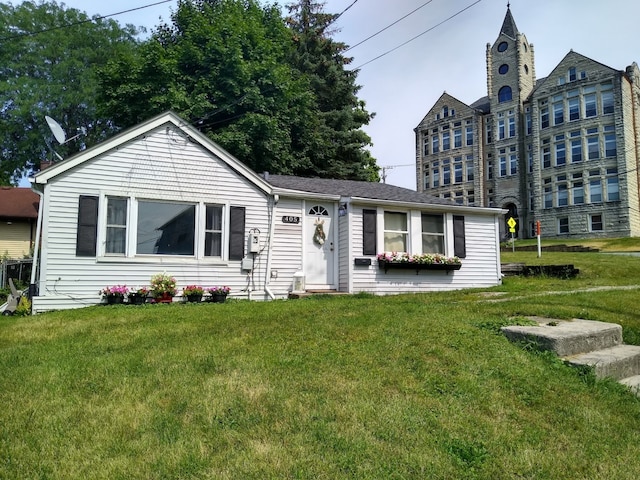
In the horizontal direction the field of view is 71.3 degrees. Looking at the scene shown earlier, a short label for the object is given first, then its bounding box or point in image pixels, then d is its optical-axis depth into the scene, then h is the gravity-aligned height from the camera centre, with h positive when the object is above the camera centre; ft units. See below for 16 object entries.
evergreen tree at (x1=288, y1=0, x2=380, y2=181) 76.69 +29.51
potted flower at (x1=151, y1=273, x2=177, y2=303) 30.86 -1.46
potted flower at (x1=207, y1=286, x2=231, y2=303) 32.42 -1.94
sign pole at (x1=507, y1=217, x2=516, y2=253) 76.25 +7.84
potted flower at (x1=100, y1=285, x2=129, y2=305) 29.96 -1.78
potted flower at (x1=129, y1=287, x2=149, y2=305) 30.37 -1.98
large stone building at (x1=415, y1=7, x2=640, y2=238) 109.19 +34.77
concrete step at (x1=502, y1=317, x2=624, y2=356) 14.53 -2.26
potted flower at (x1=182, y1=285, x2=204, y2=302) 31.58 -1.84
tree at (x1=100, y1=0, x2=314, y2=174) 61.36 +25.71
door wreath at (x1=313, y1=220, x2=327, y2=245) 37.29 +2.71
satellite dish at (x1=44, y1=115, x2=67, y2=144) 35.12 +10.94
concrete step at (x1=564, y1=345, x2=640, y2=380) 13.43 -2.84
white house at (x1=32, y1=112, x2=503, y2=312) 29.91 +3.16
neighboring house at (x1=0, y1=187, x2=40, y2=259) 68.69 +6.04
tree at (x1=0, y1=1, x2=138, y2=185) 92.38 +40.23
